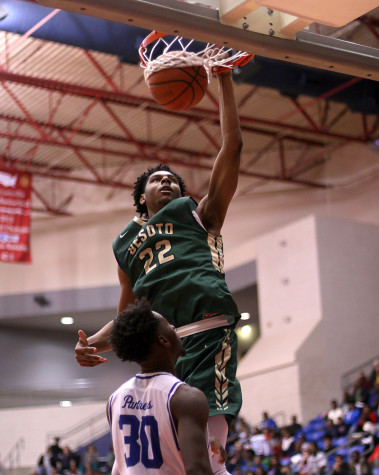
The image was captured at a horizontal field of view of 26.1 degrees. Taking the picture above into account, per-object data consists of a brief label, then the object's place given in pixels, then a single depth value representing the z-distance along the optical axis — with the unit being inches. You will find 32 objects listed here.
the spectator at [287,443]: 573.3
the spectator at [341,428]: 552.4
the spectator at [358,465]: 446.3
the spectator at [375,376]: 599.2
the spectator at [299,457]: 516.4
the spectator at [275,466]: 519.2
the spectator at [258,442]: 589.6
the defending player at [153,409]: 103.7
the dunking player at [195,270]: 132.4
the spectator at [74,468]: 654.5
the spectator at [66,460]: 673.6
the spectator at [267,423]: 630.8
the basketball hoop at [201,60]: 147.6
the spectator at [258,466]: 511.5
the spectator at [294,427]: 602.5
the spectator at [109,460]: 665.6
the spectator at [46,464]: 692.8
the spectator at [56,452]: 689.6
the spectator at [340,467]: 456.1
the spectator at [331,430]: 562.3
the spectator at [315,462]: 499.2
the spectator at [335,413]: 594.2
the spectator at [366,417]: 538.0
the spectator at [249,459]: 548.1
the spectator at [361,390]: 612.5
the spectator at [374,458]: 447.8
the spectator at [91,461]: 651.5
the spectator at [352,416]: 564.3
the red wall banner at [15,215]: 658.2
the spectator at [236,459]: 566.9
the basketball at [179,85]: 147.7
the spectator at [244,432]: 615.0
